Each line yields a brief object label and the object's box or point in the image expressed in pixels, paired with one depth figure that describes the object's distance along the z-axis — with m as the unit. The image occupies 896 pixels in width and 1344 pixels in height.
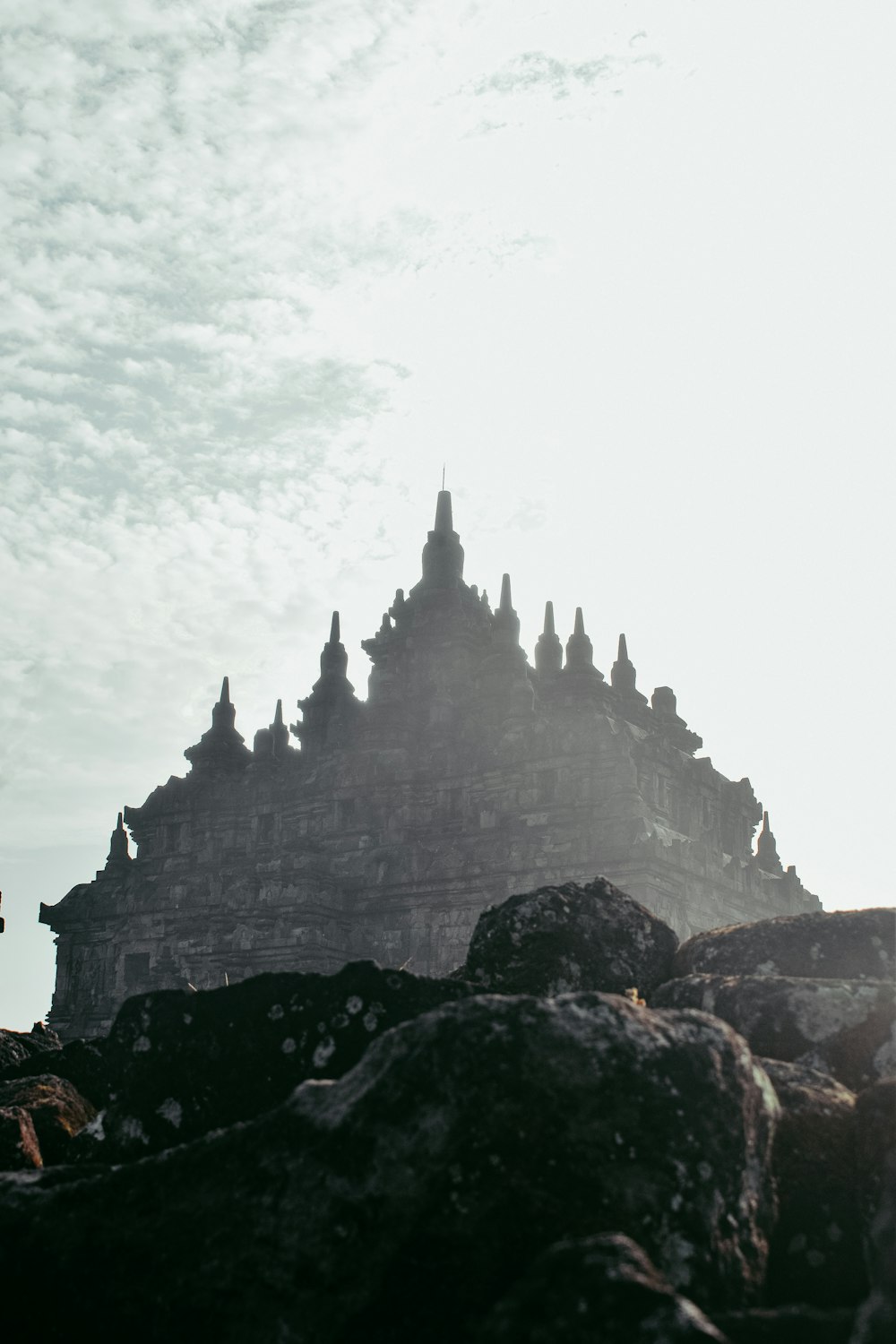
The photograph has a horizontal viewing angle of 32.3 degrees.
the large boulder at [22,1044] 8.21
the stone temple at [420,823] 35.22
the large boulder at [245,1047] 4.98
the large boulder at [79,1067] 6.92
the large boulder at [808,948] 5.97
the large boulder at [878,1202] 3.27
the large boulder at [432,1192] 3.65
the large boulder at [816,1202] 3.93
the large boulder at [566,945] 6.07
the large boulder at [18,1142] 5.36
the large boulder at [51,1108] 6.03
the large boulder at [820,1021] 5.16
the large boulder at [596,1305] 3.02
